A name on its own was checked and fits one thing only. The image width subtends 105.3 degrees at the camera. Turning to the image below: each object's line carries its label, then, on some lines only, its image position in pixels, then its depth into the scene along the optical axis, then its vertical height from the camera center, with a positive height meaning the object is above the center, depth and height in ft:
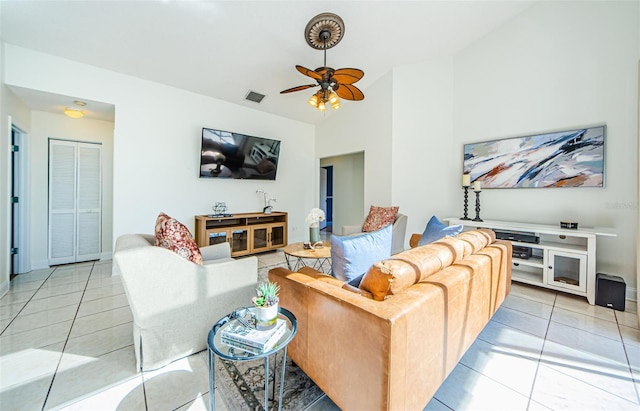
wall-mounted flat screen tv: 13.39 +2.77
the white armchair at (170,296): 4.99 -2.15
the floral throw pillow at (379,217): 12.62 -0.71
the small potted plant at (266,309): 3.81 -1.67
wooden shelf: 12.84 -1.62
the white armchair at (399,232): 12.11 -1.41
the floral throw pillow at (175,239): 5.78 -0.92
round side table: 3.38 -2.10
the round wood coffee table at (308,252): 8.18 -1.73
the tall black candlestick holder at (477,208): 11.46 -0.12
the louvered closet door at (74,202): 11.98 -0.09
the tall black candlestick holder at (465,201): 12.04 +0.21
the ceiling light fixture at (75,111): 10.72 +4.09
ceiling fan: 8.82 +4.78
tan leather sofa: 3.09 -1.81
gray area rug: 4.36 -3.58
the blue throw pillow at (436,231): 7.33 -0.81
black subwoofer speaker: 7.81 -2.75
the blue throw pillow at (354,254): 4.77 -1.00
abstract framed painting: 9.30 +2.00
